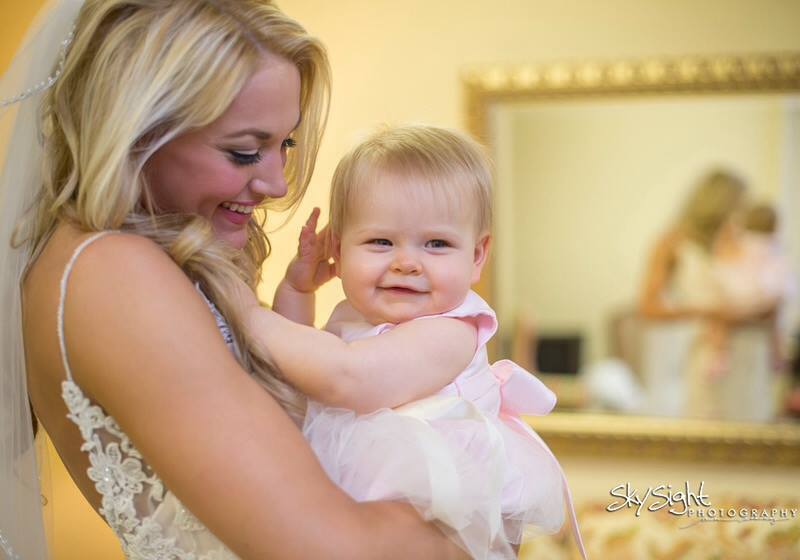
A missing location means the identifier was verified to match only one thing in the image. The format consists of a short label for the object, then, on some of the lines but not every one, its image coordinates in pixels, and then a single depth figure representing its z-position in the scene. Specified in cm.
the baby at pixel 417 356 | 127
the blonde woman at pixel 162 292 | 112
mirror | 336
